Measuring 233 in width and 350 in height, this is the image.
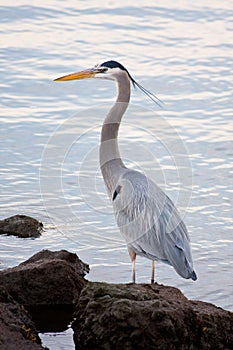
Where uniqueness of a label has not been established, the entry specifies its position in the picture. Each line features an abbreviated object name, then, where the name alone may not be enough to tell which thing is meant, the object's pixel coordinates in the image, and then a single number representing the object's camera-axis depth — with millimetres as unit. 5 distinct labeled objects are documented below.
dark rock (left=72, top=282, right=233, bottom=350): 11539
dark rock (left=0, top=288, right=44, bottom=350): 11352
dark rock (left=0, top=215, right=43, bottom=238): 17234
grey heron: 14555
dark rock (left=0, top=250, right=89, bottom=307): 13680
